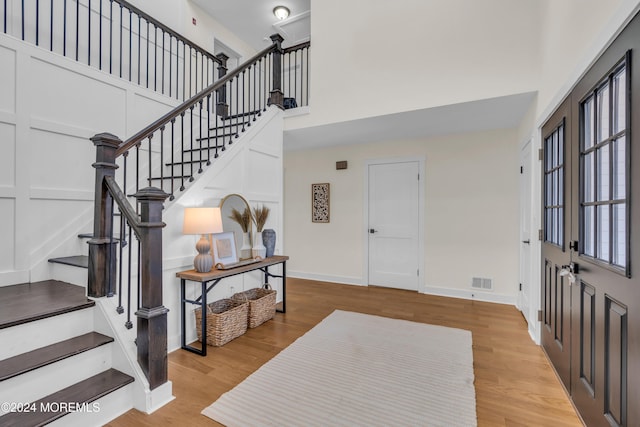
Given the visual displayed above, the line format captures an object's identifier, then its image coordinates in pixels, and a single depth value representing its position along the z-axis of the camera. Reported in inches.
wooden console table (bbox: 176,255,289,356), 100.8
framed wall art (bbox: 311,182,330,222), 211.0
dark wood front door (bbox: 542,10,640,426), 50.2
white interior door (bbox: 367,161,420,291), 185.0
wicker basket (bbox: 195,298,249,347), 108.7
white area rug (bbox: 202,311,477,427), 71.9
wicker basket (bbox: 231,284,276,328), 125.4
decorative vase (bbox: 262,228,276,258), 136.7
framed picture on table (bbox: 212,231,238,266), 113.3
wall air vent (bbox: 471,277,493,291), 165.6
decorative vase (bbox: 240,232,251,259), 131.9
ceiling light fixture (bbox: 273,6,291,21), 202.1
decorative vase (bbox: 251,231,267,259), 131.7
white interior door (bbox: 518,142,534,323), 129.0
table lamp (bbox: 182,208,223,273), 102.7
